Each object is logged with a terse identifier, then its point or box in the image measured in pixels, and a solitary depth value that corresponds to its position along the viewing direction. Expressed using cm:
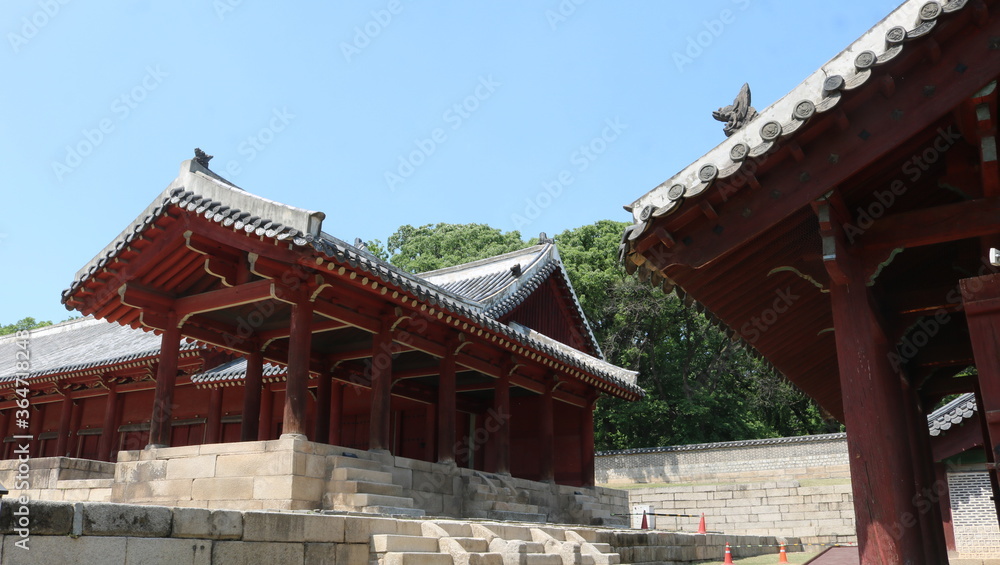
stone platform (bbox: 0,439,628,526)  1002
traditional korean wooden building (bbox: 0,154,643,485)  1139
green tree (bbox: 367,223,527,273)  4965
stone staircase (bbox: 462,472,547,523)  1306
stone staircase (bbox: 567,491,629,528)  1667
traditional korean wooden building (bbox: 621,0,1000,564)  486
